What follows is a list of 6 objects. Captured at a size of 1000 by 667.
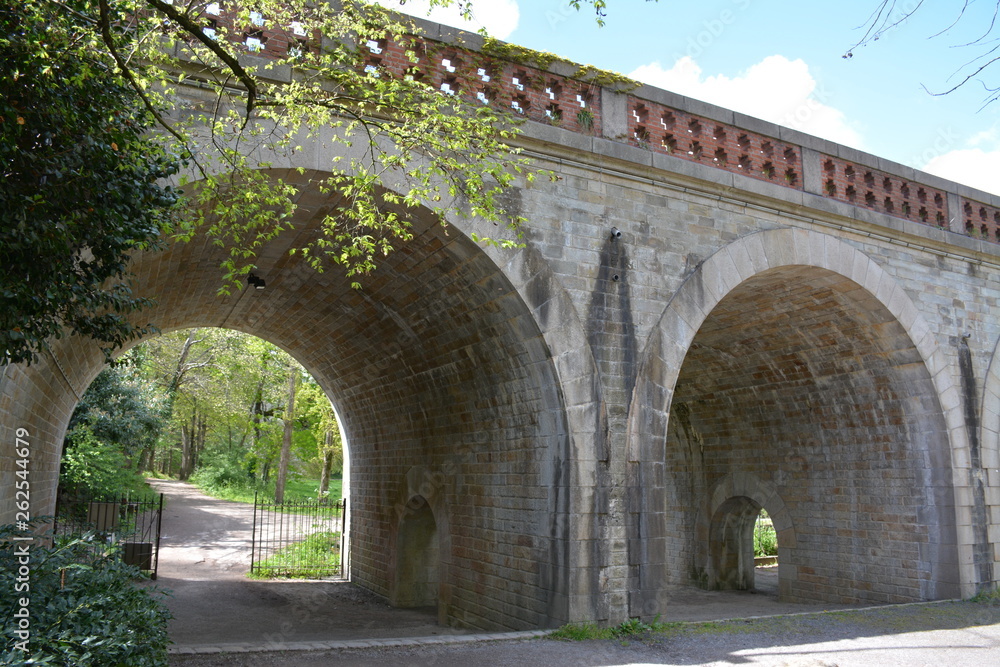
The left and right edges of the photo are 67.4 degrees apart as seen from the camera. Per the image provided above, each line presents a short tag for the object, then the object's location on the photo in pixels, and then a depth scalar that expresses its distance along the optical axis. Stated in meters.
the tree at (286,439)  22.44
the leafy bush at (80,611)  3.78
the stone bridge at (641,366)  7.46
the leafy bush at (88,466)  15.31
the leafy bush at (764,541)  17.12
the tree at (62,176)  4.05
